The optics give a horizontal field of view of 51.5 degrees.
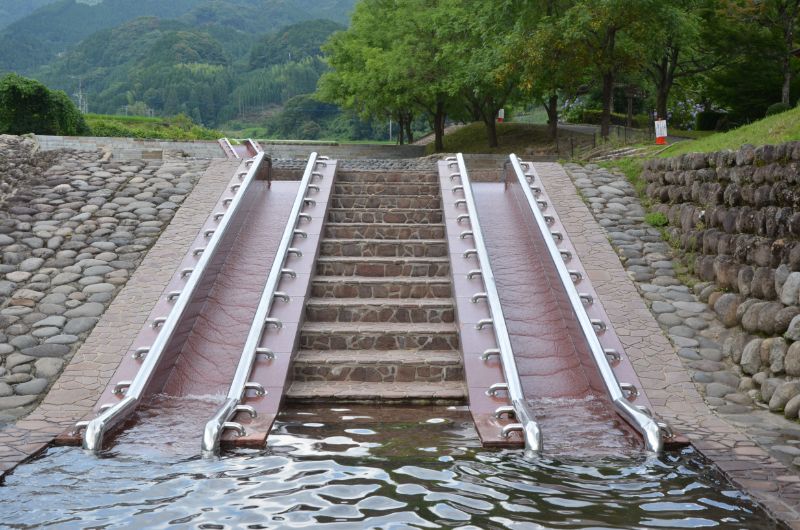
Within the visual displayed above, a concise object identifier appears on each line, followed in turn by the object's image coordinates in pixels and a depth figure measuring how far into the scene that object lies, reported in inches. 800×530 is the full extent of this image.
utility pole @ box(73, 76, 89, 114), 2906.0
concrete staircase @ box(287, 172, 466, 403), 311.9
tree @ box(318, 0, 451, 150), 1183.6
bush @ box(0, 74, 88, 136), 985.5
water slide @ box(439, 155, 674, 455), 258.5
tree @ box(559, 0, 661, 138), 850.8
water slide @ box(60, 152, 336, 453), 269.6
